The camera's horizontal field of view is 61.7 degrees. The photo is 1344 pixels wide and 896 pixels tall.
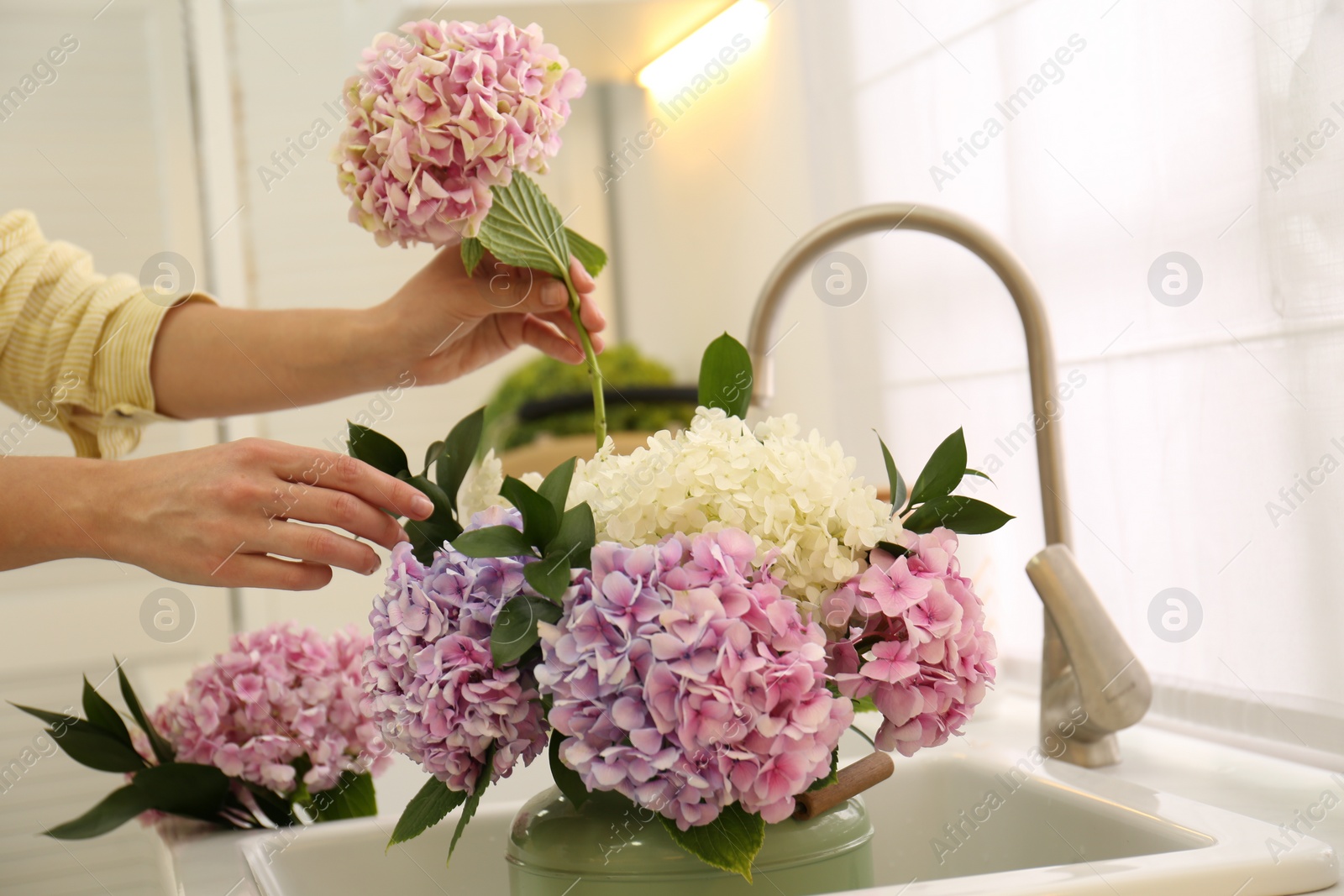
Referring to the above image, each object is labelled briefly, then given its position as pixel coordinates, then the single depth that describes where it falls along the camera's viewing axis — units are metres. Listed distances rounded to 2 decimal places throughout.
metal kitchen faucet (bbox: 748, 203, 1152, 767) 0.77
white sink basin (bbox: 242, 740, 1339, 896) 0.51
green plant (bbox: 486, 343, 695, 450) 2.26
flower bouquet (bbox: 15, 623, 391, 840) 0.74
